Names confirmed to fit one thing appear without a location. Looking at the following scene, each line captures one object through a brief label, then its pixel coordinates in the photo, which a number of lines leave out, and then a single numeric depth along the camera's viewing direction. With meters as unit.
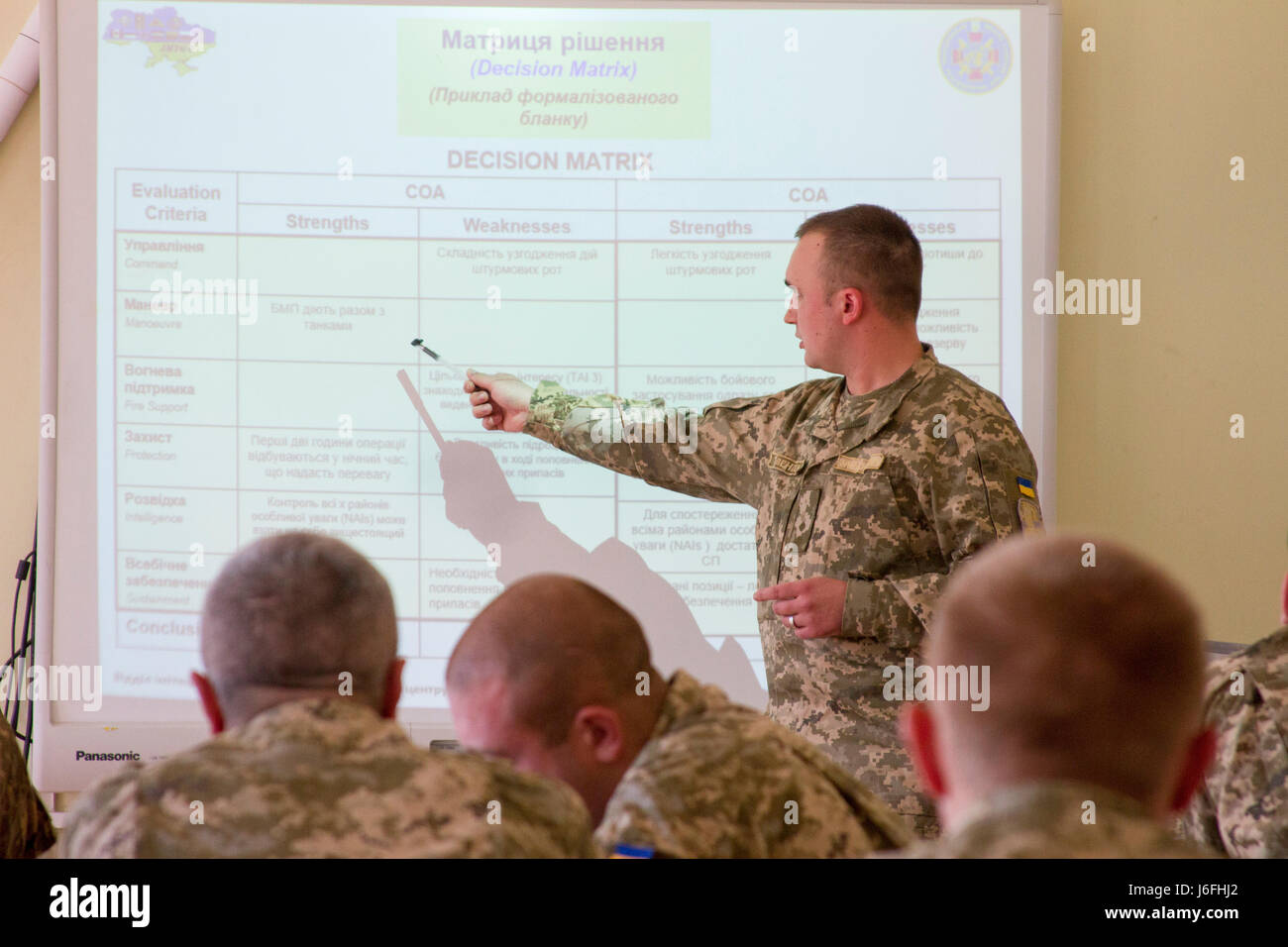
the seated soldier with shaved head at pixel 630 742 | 3.68
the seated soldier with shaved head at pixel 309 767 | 3.00
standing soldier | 4.65
